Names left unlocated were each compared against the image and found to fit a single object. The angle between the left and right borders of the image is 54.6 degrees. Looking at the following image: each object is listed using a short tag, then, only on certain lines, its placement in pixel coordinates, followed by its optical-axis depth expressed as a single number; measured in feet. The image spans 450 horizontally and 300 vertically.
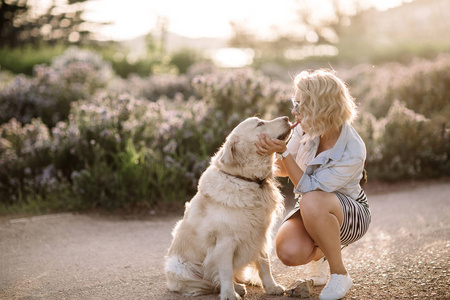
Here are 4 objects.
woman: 10.28
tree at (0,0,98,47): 94.58
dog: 10.44
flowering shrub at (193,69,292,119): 22.99
